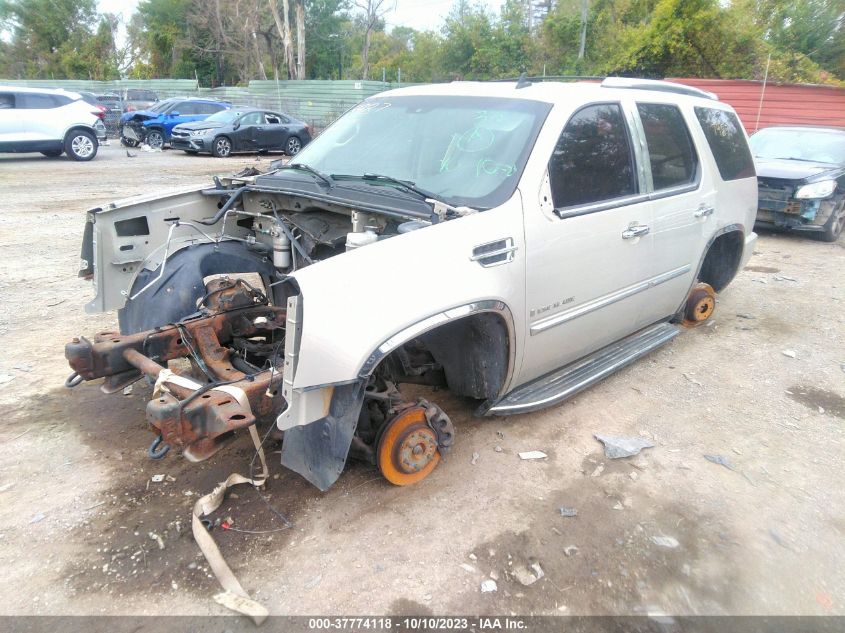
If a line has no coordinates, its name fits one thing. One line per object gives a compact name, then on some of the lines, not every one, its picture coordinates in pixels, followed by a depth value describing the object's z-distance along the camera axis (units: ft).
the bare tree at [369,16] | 111.72
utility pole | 77.56
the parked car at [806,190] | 28.12
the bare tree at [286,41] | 104.42
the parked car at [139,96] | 89.04
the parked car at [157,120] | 66.39
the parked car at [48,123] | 46.96
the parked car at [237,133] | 59.26
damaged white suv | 8.21
